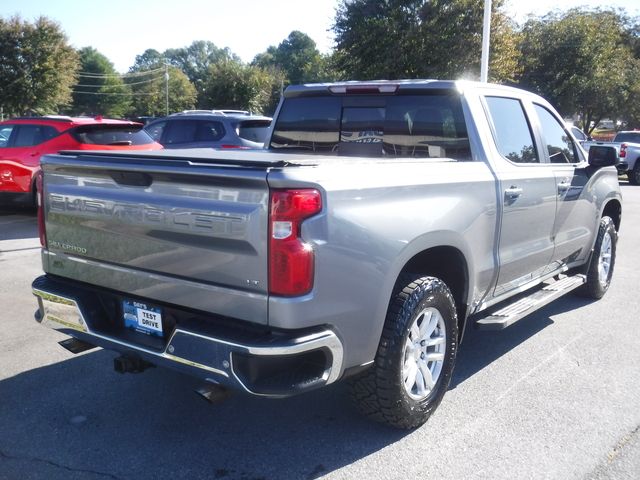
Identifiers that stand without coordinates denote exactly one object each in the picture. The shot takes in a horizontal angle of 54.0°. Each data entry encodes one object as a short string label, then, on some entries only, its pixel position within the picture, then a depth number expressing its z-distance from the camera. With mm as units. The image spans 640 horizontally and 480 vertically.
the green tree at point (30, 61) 30703
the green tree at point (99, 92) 85375
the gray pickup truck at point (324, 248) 2713
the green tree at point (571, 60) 28484
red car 9992
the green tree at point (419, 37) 19469
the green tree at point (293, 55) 101281
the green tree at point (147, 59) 137238
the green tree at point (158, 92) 70250
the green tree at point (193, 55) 142625
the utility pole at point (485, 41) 14922
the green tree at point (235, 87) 43312
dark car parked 11281
